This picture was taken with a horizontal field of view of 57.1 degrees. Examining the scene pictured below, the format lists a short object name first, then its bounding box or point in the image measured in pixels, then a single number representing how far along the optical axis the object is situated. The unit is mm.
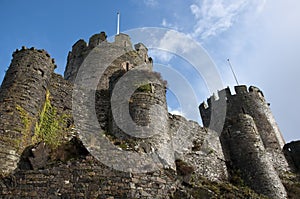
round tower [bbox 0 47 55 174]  8344
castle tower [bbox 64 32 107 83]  20766
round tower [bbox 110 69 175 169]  10609
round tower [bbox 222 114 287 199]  14859
